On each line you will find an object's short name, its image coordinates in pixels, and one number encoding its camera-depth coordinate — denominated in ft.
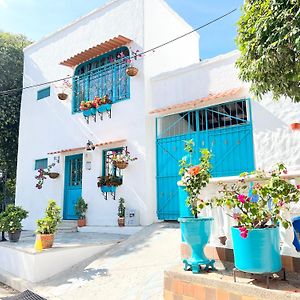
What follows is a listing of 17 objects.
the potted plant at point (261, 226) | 9.18
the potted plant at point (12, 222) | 22.90
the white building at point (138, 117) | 23.94
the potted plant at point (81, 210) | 30.26
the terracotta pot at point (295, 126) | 19.96
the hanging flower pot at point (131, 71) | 28.89
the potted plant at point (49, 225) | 19.47
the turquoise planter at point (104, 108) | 30.94
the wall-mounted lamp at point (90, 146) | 31.00
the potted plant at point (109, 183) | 28.66
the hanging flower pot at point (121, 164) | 27.55
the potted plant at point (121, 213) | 27.30
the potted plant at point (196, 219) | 11.07
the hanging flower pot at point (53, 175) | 33.81
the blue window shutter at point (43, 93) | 38.27
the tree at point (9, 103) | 42.42
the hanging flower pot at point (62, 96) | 34.55
